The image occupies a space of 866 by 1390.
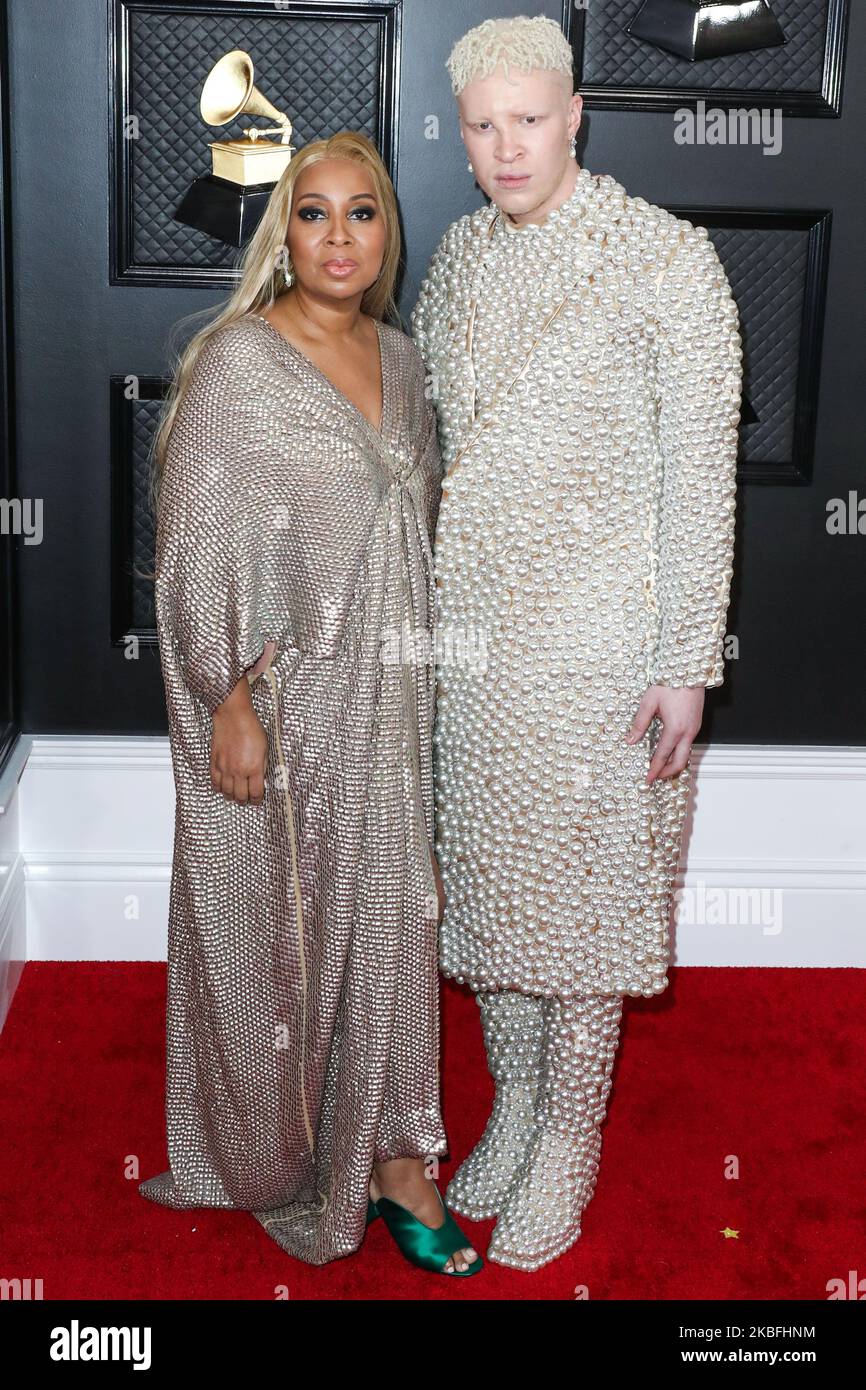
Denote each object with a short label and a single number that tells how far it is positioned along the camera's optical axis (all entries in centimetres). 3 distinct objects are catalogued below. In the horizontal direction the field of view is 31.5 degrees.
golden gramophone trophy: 282
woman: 210
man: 212
